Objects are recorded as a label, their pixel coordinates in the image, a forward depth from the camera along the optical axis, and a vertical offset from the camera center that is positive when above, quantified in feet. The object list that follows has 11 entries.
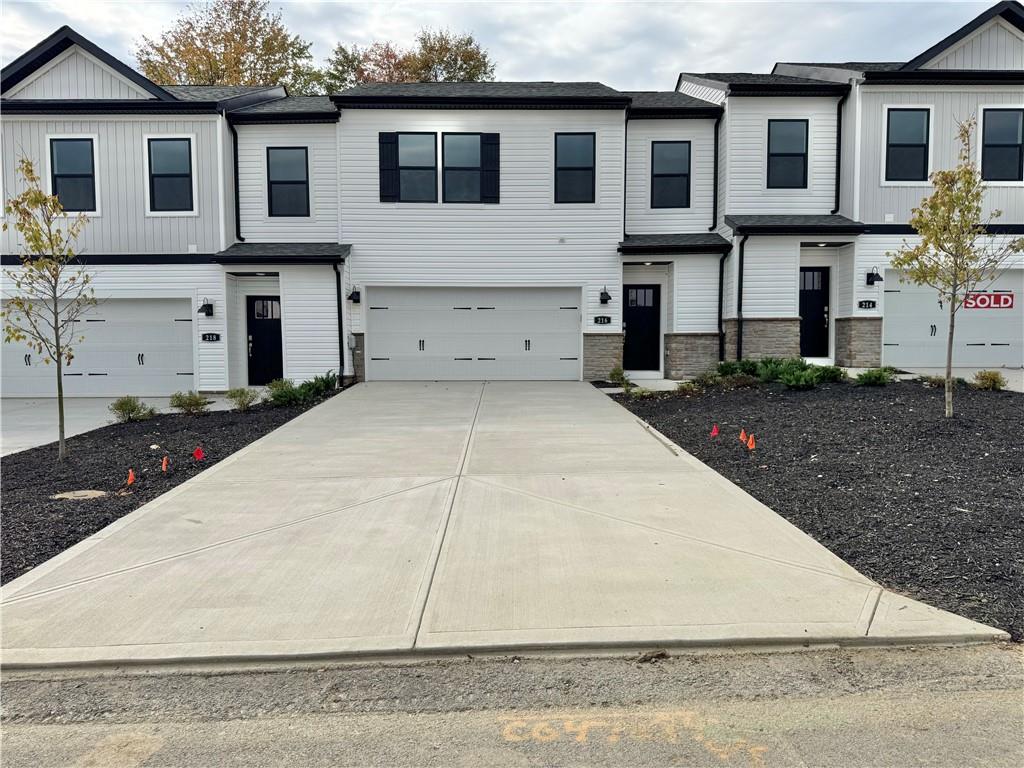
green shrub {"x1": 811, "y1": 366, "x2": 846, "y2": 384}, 40.85 -2.32
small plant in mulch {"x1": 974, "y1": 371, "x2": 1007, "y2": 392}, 37.58 -2.59
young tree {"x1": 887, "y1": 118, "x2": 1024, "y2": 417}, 29.99 +4.49
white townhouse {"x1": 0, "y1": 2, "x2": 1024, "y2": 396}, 52.29 +9.15
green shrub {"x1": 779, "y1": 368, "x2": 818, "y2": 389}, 39.45 -2.59
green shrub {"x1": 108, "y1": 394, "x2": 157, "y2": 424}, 37.76 -3.99
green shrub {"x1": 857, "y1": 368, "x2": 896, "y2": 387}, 38.70 -2.48
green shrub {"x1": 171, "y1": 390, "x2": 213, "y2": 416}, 40.14 -3.84
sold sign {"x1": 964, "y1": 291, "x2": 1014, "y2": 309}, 54.90 +2.44
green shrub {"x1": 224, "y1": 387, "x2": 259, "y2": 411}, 41.19 -3.68
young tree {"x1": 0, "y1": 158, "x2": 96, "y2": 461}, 27.45 +3.79
